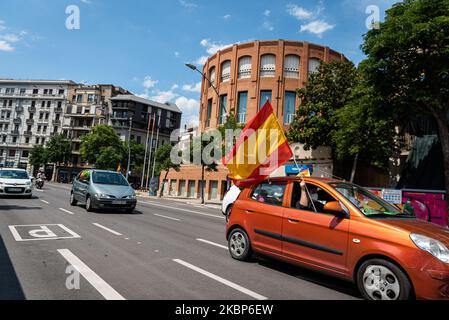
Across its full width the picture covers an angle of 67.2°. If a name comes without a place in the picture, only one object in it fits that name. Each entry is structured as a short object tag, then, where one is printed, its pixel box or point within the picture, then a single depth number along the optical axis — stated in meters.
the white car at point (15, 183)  16.59
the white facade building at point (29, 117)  84.81
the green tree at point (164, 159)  35.73
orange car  4.02
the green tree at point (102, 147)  64.00
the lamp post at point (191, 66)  22.58
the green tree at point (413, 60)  12.15
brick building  34.19
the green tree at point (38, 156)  74.31
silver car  12.85
